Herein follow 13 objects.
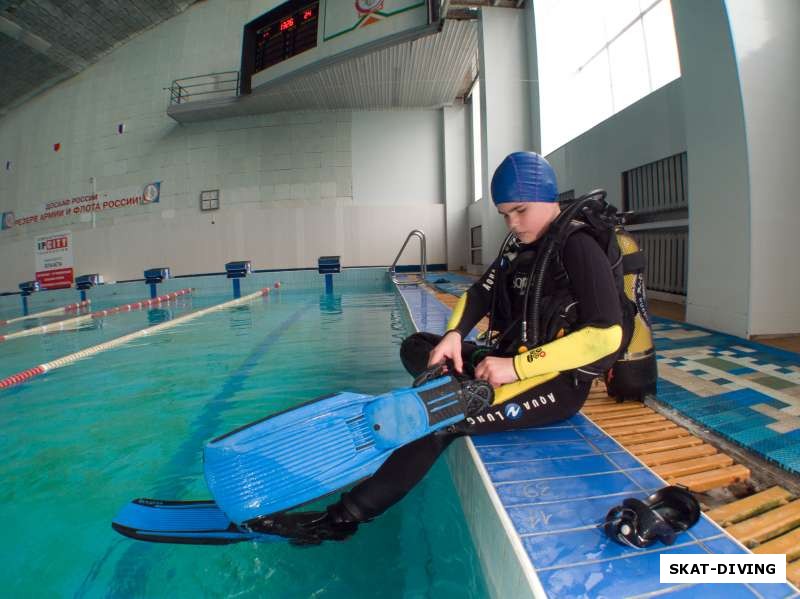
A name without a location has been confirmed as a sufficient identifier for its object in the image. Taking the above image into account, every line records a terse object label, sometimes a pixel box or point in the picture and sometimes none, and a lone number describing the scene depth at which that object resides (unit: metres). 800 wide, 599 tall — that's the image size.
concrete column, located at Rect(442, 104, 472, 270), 12.20
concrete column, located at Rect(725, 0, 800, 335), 2.77
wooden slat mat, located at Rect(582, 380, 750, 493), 1.25
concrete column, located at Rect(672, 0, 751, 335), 2.84
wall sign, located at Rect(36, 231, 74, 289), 13.39
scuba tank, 1.66
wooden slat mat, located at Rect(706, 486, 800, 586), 0.94
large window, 4.71
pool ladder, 8.89
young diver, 1.21
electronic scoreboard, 7.49
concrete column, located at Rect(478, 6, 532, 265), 7.33
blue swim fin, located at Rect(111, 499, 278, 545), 1.25
